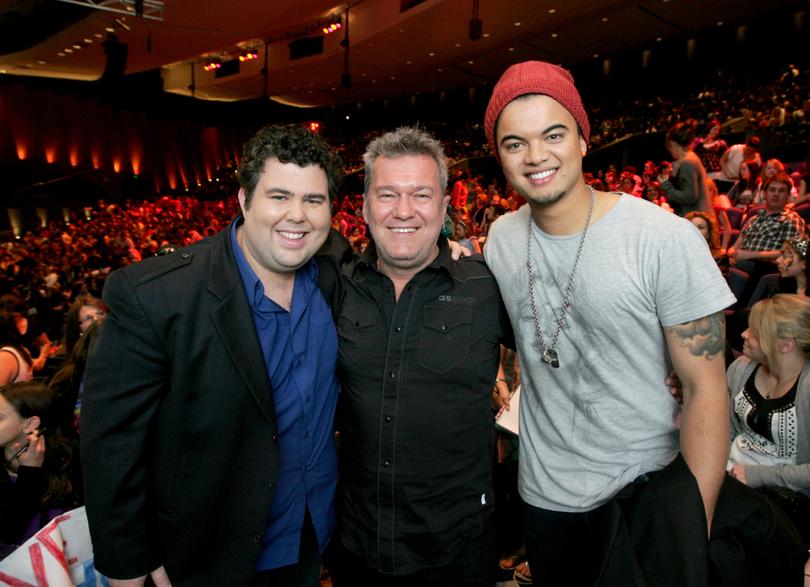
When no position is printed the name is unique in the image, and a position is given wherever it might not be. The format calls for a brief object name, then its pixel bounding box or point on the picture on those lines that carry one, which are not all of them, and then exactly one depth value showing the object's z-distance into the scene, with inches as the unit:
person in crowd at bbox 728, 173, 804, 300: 178.2
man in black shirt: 65.3
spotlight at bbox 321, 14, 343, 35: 744.3
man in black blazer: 55.1
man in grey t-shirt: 52.4
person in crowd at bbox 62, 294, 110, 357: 152.0
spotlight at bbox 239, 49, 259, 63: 882.1
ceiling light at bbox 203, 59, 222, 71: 960.3
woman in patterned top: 87.7
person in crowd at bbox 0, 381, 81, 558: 78.8
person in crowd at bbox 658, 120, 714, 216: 172.9
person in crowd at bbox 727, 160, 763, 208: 262.5
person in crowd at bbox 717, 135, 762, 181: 288.0
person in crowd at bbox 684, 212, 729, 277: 165.9
